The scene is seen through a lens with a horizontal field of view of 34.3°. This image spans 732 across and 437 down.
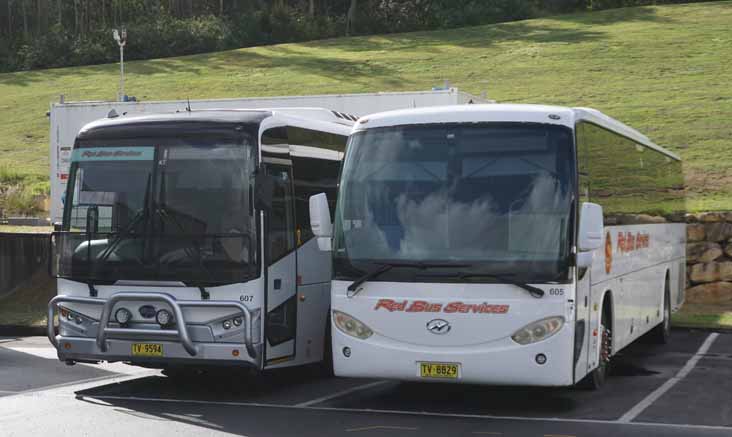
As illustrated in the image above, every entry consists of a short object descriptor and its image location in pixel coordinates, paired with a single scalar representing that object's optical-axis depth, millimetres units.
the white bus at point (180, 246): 12562
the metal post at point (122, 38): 47475
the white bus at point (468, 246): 11203
